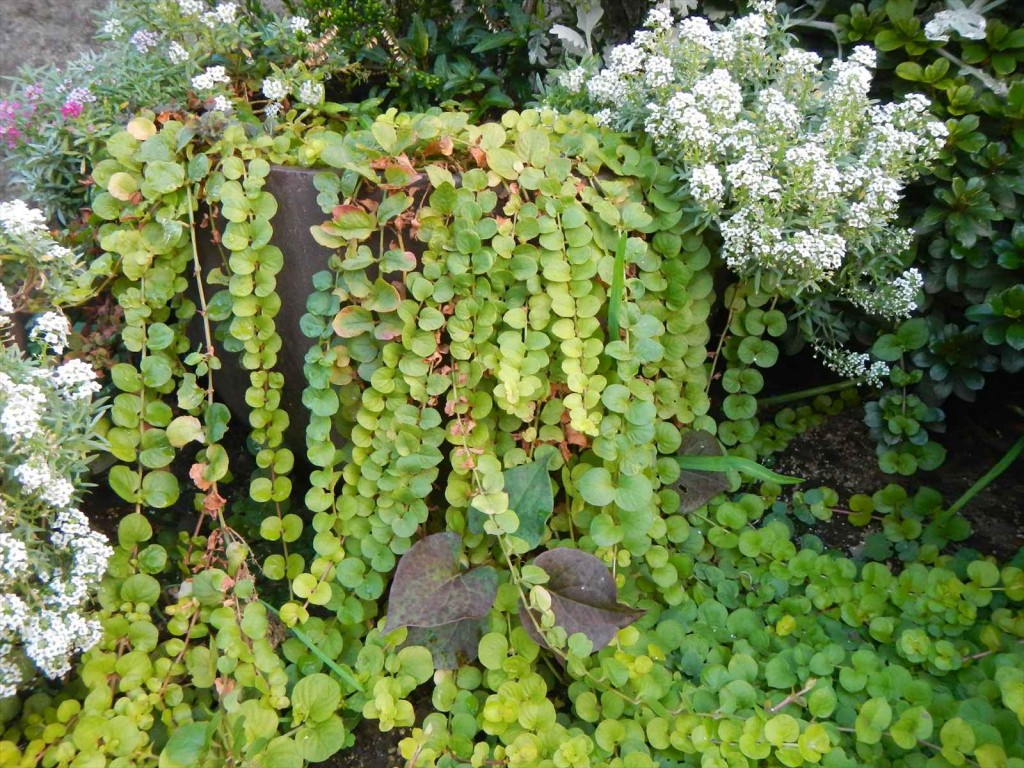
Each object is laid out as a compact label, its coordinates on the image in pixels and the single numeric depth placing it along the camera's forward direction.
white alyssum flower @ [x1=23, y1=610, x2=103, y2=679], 0.47
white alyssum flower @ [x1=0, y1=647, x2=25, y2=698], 0.47
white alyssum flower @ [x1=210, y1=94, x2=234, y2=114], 0.59
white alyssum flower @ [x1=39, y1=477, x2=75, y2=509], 0.48
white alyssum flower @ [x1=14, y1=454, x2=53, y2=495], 0.47
